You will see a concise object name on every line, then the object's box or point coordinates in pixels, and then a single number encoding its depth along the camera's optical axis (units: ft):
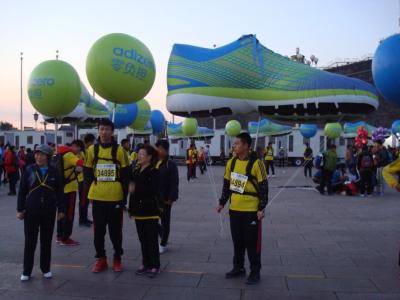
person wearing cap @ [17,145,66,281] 16.46
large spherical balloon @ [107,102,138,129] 46.87
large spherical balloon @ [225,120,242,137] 98.45
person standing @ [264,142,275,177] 69.87
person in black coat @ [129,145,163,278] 17.01
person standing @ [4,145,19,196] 46.18
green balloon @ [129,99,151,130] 52.60
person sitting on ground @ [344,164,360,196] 45.11
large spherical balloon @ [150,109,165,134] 74.38
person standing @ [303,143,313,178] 69.67
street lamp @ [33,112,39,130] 106.22
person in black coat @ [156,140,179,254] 20.38
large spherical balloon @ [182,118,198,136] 100.63
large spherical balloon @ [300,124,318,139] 97.55
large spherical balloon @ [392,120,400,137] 76.88
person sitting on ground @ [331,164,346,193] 46.26
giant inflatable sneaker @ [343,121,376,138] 106.52
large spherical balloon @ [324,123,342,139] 81.61
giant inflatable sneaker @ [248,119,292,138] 114.42
